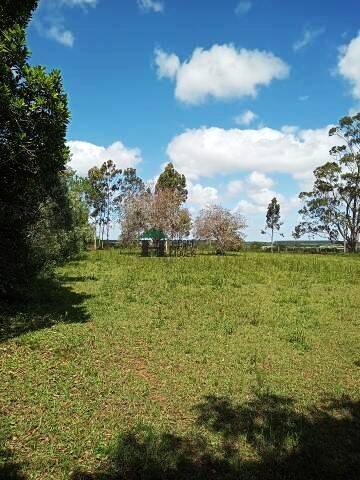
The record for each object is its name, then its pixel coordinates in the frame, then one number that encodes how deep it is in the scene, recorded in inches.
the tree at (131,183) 3112.0
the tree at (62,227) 631.8
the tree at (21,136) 423.5
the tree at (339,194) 2496.3
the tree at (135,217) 2283.5
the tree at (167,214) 2193.7
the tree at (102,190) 2979.8
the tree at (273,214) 3614.7
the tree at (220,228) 2381.9
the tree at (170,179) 2874.0
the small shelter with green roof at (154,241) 1830.7
